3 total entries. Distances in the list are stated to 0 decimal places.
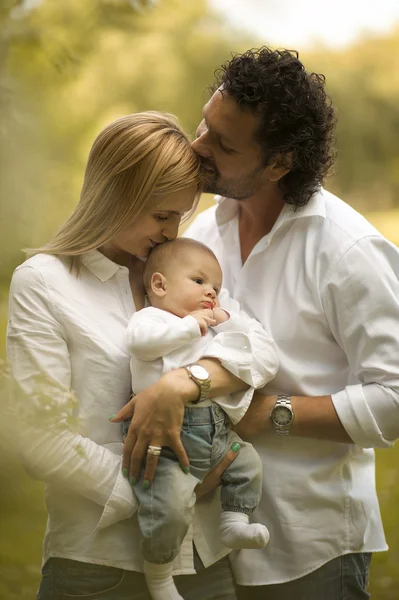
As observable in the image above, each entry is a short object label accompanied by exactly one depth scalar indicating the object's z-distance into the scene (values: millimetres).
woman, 3498
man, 3608
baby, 3487
